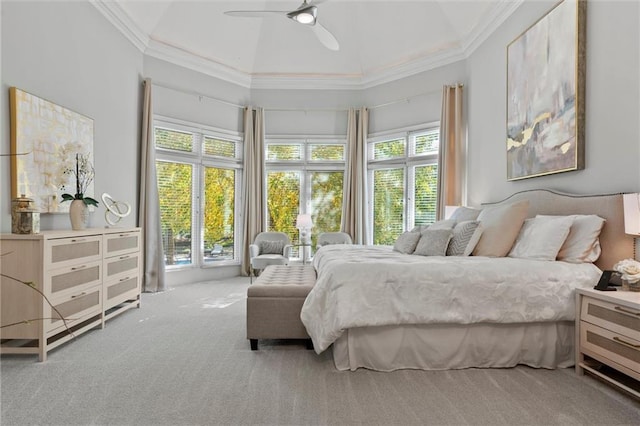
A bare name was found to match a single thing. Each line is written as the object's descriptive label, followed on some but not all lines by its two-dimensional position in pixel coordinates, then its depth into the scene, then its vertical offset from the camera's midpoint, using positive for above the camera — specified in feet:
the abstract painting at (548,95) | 10.32 +3.59
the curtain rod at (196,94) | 18.37 +5.89
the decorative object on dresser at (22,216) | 9.05 -0.19
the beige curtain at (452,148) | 17.58 +2.94
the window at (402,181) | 19.45 +1.64
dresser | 8.90 -1.93
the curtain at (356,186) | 21.38 +1.42
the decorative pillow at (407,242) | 11.95 -0.96
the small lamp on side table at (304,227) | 20.07 -0.83
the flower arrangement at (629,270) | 7.59 -1.10
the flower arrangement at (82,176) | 11.52 +1.08
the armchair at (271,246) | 19.25 -1.82
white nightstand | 6.99 -2.36
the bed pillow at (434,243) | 11.08 -0.89
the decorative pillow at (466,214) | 13.51 -0.05
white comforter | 8.41 -1.81
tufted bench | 9.66 -2.58
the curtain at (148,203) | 17.25 +0.28
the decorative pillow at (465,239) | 10.90 -0.74
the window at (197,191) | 18.81 +0.96
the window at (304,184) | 22.43 +1.58
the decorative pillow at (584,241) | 9.25 -0.67
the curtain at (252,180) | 21.27 +1.68
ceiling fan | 12.17 +6.37
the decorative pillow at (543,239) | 9.53 -0.64
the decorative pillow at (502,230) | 10.61 -0.47
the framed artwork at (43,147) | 10.05 +1.76
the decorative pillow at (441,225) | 12.85 -0.43
